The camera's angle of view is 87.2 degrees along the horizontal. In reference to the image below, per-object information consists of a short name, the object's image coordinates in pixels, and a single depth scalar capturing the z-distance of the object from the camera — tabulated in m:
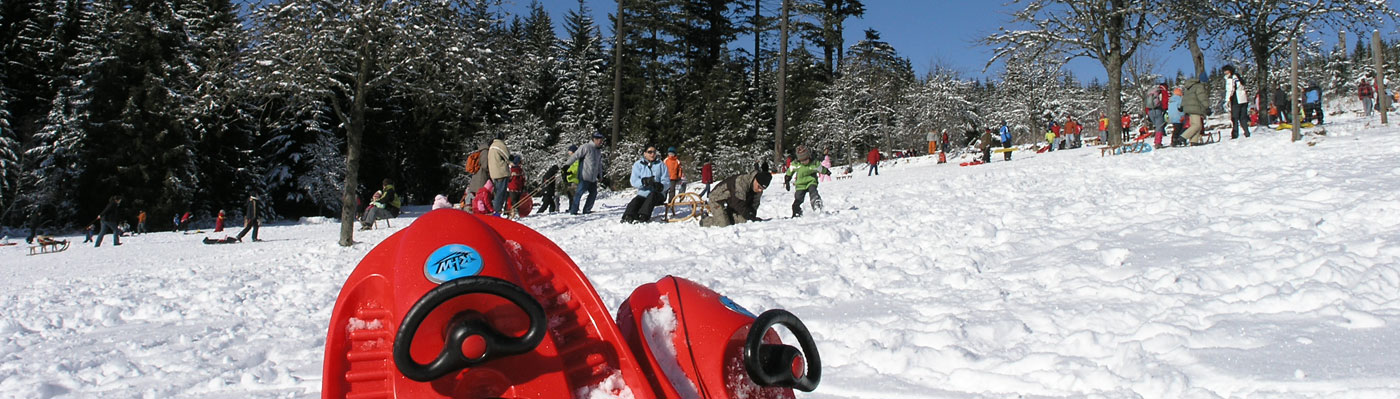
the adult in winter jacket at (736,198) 10.46
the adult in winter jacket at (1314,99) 19.17
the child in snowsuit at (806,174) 11.98
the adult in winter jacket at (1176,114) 16.25
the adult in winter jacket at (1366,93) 21.59
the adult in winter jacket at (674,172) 14.70
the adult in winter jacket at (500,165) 13.46
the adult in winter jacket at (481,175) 13.96
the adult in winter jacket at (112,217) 16.19
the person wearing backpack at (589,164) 14.36
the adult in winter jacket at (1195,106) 15.20
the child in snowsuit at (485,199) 13.41
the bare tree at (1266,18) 20.03
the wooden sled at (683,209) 12.12
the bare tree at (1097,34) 19.61
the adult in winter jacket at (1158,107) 16.97
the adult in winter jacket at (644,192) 12.01
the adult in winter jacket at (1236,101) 15.99
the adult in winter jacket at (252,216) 15.24
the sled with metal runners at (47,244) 14.57
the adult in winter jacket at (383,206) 16.19
